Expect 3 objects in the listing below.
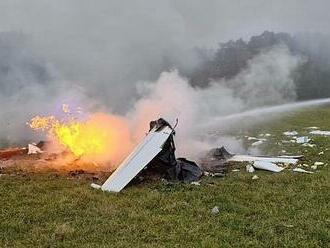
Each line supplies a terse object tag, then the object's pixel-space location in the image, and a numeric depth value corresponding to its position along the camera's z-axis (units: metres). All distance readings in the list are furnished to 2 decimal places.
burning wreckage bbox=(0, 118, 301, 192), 13.12
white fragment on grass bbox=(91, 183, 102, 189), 12.74
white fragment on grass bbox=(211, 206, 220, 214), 10.27
